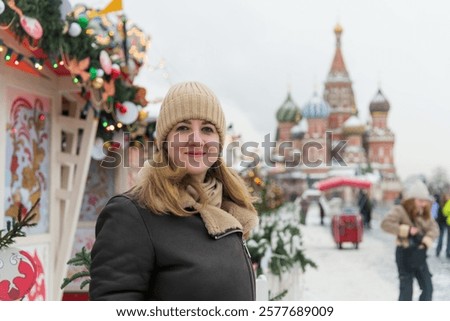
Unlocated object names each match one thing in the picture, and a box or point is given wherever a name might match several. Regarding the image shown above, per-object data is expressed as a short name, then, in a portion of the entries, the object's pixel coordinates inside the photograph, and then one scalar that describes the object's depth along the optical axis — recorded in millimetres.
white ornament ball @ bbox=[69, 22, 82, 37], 4547
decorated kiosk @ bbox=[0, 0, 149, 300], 4441
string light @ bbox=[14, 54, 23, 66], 4246
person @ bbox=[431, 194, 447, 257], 11222
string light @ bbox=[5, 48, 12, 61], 4182
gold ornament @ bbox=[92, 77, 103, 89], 4859
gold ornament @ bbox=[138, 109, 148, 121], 5523
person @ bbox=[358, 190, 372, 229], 18988
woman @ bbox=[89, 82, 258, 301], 1673
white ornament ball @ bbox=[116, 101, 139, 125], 5391
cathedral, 51062
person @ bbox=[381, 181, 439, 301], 5707
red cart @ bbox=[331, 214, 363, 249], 13234
